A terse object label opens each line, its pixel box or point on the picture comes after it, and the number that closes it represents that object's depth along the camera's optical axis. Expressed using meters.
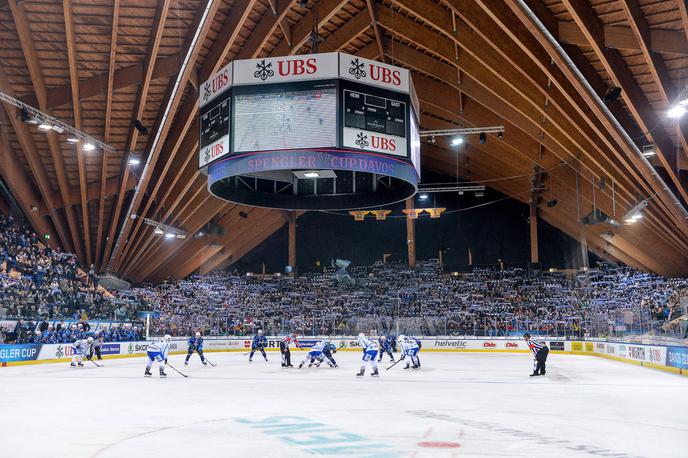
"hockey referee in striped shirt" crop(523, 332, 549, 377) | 18.62
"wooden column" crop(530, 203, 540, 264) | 45.59
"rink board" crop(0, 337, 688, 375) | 22.00
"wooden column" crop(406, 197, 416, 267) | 47.41
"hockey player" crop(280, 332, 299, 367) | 22.55
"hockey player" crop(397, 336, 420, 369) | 21.66
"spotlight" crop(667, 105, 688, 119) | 15.10
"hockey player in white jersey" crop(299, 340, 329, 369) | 21.88
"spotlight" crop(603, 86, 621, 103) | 18.58
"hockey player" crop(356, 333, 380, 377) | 18.72
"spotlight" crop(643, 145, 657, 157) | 20.69
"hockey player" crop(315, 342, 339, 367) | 21.77
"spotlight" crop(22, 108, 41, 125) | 22.18
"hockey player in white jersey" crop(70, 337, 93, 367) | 23.05
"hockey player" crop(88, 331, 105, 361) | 25.84
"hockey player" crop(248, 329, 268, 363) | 24.86
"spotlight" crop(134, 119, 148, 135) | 24.90
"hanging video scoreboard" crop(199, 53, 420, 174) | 15.39
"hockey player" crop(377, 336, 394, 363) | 22.31
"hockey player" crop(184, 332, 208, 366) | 23.67
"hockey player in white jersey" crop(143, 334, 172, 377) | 18.75
